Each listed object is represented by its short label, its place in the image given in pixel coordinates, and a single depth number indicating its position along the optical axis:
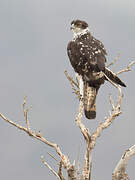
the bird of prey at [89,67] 16.30
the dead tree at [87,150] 14.55
